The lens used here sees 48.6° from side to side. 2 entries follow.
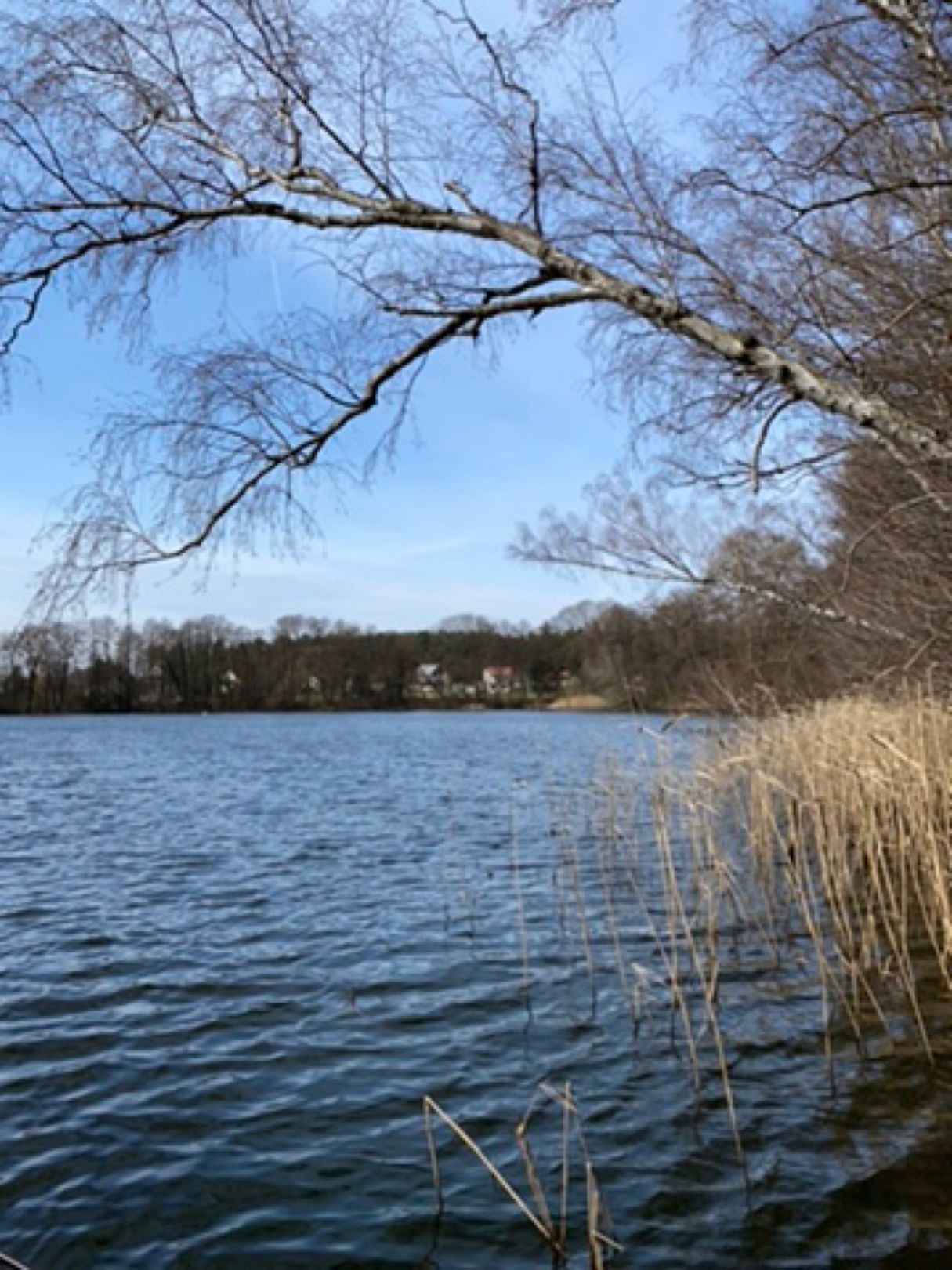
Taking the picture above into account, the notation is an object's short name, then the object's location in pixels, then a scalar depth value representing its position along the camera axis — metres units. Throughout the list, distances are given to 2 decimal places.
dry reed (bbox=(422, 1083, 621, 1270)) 3.22
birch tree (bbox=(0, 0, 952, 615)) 5.04
